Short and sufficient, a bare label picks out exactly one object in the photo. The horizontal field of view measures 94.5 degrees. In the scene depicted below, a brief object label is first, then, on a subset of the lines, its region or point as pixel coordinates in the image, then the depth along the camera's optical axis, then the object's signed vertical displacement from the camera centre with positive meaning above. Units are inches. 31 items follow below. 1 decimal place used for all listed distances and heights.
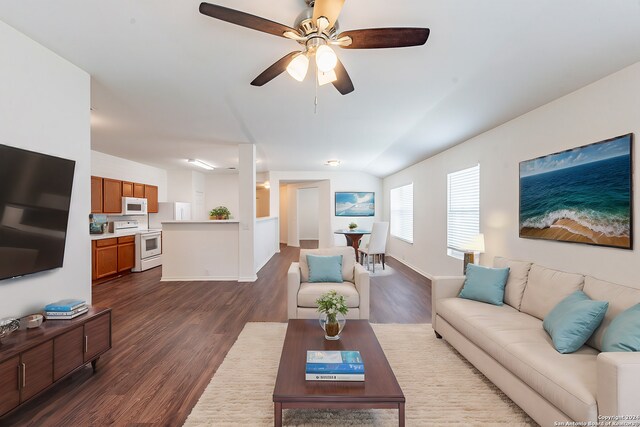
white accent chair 124.7 -34.7
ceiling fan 58.4 +39.5
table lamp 146.1 -16.7
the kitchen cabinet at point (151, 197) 286.7 +16.5
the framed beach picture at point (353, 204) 352.5 +11.9
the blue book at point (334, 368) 67.6 -35.5
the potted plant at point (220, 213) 248.7 +0.5
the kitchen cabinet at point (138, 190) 265.0 +21.7
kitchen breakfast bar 220.4 -27.2
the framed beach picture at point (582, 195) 87.3 +6.6
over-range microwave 247.1 +6.7
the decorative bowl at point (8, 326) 72.3 -28.3
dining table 266.8 -20.7
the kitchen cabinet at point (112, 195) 227.8 +14.3
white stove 249.8 -31.7
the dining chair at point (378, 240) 241.4 -21.5
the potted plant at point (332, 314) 86.1 -29.9
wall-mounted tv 76.2 +1.0
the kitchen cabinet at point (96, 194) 215.9 +14.2
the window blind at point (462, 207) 169.2 +4.1
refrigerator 306.5 +0.5
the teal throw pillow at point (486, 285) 109.7 -26.9
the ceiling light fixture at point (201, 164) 273.3 +48.6
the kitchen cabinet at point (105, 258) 207.6 -32.3
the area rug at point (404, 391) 73.1 -50.7
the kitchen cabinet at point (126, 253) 231.8 -32.1
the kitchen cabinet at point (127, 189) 249.3 +21.2
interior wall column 215.9 -1.7
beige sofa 55.0 -34.1
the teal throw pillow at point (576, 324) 73.7 -28.0
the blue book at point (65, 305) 86.0 -27.3
